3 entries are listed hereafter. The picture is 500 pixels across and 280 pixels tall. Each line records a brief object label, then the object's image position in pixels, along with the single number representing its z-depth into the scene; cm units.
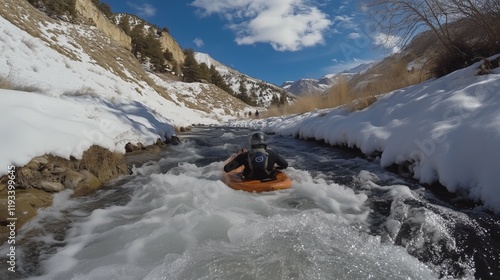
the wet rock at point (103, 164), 514
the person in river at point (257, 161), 490
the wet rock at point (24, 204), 316
